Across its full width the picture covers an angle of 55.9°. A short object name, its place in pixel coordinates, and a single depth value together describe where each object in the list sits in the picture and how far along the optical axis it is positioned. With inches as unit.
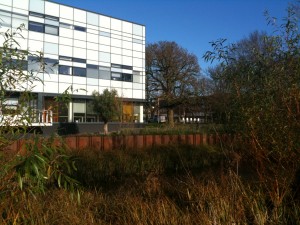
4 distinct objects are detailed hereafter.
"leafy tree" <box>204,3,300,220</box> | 121.7
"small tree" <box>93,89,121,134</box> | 894.3
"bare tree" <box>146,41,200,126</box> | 1427.6
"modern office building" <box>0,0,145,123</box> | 1024.7
